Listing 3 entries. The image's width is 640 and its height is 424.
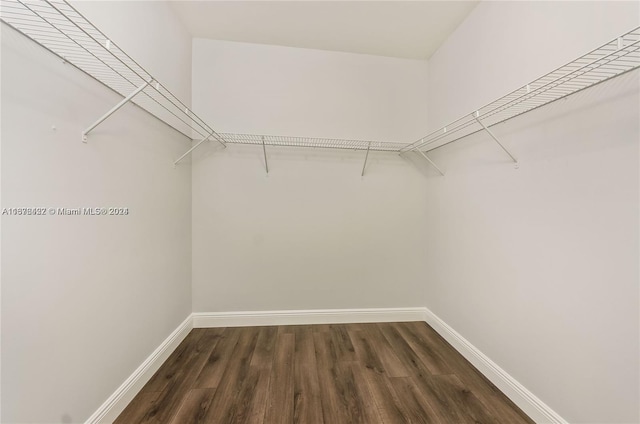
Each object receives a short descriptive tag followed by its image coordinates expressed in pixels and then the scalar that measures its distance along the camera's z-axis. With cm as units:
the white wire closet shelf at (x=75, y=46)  82
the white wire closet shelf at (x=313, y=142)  210
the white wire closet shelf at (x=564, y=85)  90
